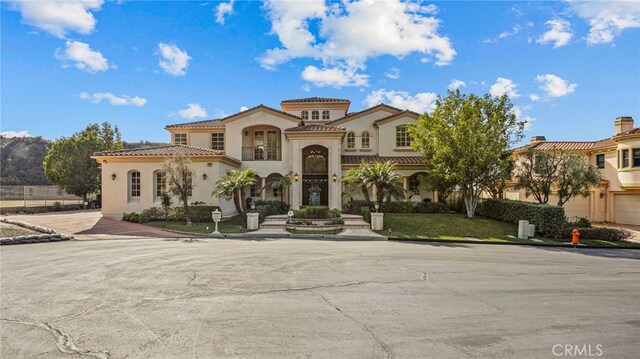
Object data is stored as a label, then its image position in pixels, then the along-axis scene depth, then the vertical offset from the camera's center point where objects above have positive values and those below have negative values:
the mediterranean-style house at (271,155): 23.45 +2.33
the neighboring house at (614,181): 24.70 +0.32
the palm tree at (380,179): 20.94 +0.39
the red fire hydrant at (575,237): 17.05 -2.69
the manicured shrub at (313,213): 22.05 -1.86
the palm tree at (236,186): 19.97 -0.04
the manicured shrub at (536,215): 19.17 -1.81
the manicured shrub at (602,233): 18.67 -2.77
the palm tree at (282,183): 23.76 +0.16
